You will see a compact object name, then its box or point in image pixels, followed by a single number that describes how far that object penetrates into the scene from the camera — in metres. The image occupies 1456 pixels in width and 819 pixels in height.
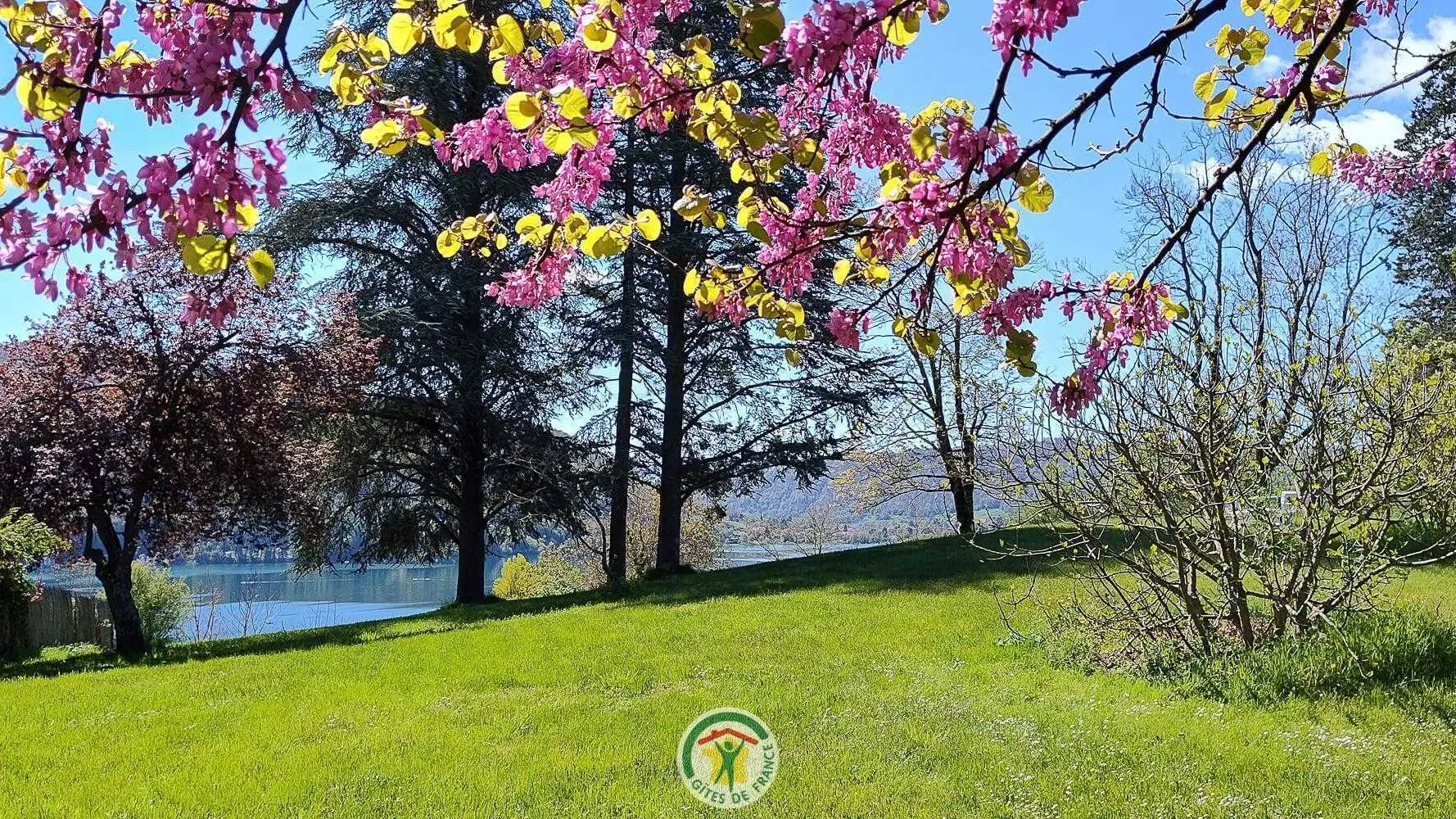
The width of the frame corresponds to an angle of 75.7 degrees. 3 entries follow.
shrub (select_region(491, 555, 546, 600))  28.33
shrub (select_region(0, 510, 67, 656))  9.00
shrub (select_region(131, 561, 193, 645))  16.56
